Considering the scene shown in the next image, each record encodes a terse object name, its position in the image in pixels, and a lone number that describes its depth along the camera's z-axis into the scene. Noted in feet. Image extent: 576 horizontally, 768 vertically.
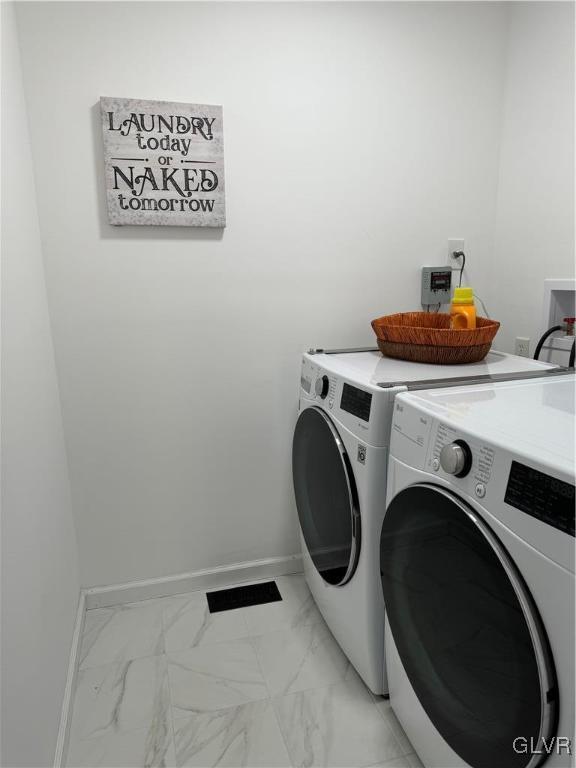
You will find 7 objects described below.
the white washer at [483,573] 2.48
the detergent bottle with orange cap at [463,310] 5.58
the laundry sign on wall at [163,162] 5.23
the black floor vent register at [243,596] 6.21
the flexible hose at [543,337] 5.55
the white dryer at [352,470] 4.27
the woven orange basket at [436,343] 5.04
